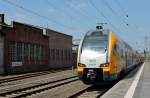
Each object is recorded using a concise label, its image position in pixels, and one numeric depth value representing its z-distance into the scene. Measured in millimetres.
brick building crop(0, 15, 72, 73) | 24398
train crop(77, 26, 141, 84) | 11439
